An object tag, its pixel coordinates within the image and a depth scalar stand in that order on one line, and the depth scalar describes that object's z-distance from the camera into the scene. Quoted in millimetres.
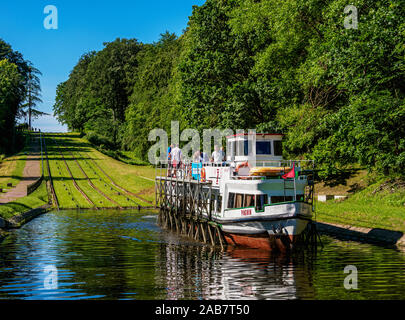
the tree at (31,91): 146925
